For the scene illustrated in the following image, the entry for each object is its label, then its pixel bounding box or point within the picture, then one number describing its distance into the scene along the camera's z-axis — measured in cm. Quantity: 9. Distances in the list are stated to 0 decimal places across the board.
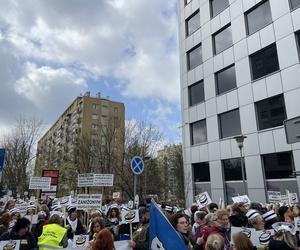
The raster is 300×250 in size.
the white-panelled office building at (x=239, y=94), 1756
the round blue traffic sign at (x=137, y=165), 1040
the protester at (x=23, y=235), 597
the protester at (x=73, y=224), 825
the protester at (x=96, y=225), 637
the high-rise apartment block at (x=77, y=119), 5400
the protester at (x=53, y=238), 576
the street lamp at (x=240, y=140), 1578
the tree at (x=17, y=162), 3650
